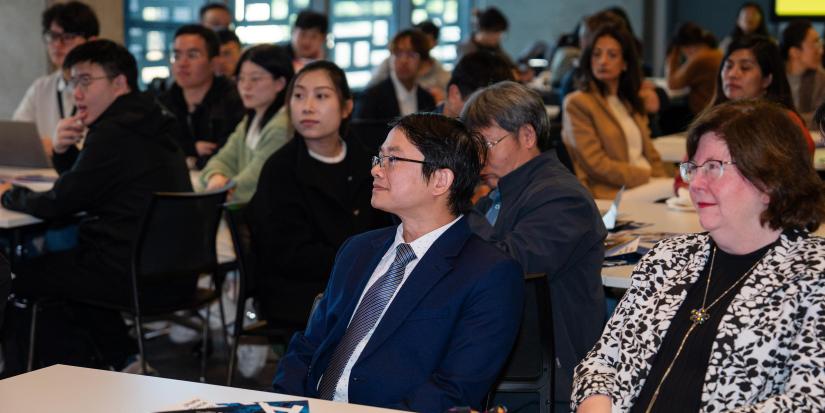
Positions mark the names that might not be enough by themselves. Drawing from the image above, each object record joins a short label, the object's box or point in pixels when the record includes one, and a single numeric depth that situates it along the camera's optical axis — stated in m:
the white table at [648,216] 4.86
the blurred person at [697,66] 13.81
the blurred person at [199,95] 9.22
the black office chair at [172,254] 6.24
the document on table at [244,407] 2.98
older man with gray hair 4.51
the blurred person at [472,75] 6.70
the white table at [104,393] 3.06
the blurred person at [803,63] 11.94
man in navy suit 3.64
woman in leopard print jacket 3.20
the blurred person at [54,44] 9.29
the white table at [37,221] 6.38
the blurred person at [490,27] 15.69
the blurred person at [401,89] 11.29
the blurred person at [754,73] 7.77
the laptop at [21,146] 8.24
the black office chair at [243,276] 5.80
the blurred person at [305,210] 5.86
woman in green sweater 7.74
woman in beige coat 8.02
